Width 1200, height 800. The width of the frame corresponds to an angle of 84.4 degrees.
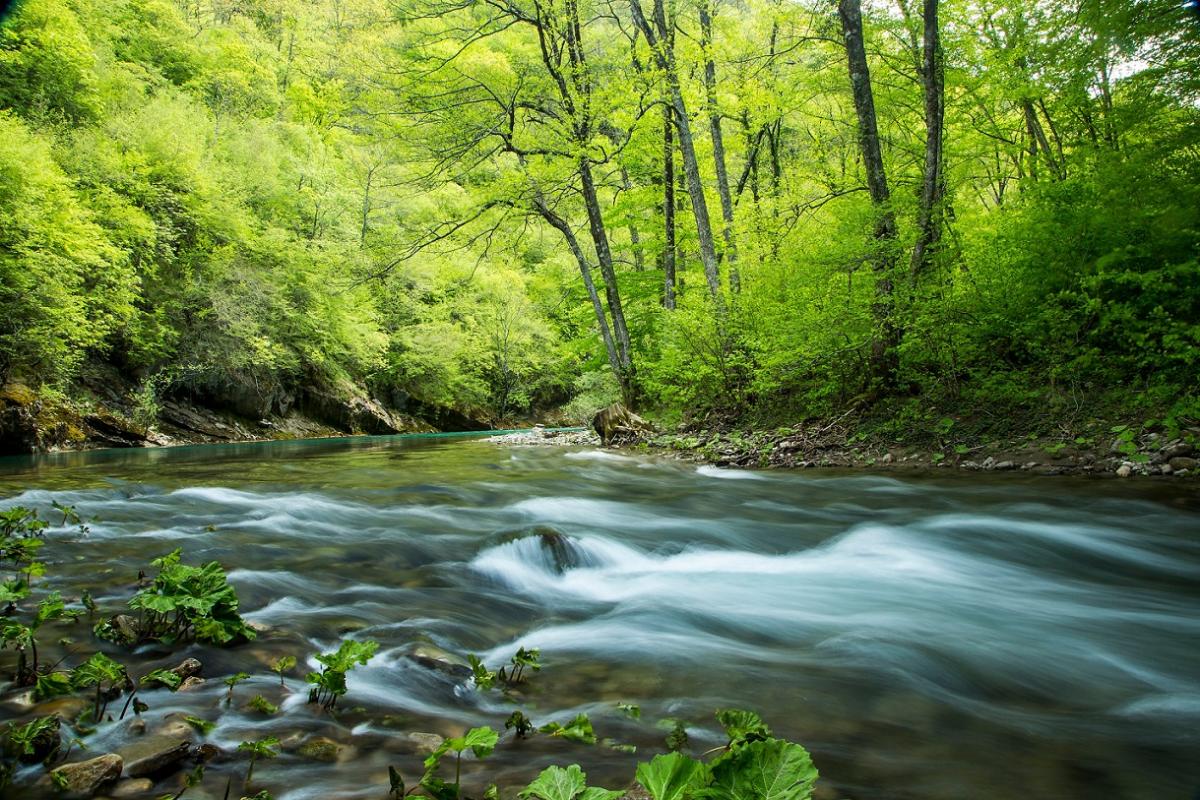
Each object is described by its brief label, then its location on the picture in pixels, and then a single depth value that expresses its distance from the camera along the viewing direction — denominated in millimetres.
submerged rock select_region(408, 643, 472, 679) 2574
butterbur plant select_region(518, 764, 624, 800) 1157
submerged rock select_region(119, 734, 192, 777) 1615
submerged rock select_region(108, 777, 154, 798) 1538
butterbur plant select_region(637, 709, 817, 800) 1085
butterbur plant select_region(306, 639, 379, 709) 2039
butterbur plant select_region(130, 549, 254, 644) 2463
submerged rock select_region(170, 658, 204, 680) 2215
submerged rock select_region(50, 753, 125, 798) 1532
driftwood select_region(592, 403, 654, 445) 13250
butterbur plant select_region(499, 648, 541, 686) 2518
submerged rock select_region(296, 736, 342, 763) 1800
